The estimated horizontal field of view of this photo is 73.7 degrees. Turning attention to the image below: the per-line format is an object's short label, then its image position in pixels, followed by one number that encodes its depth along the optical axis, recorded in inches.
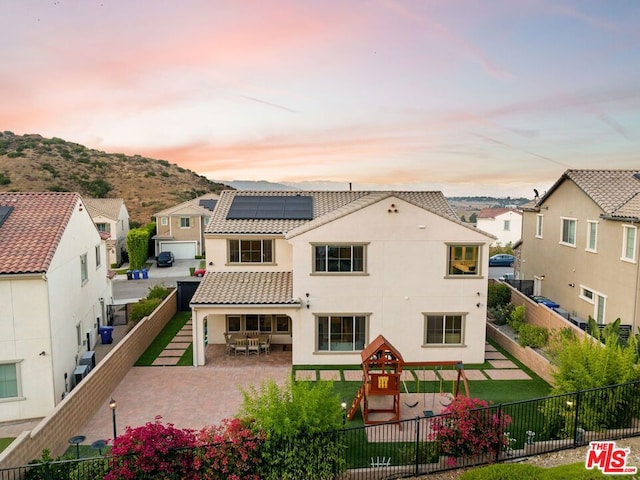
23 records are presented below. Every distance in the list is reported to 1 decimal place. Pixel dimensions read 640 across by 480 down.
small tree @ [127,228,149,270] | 1718.8
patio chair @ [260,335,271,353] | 785.6
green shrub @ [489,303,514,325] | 944.3
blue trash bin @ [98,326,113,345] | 849.5
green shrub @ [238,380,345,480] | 378.9
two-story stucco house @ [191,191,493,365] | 724.7
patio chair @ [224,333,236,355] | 785.6
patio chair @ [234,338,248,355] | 778.7
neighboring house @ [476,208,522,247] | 2354.8
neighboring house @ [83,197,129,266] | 1840.6
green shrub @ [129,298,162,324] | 929.5
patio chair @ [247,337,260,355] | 775.1
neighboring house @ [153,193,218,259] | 1979.6
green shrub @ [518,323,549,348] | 763.4
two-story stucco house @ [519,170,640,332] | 766.5
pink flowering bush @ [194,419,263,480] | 370.9
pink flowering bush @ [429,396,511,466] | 410.3
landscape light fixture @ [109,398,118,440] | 453.8
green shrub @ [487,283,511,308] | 1028.7
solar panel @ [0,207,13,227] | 623.6
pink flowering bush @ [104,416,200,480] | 358.6
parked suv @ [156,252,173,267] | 1833.2
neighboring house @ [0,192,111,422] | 540.1
